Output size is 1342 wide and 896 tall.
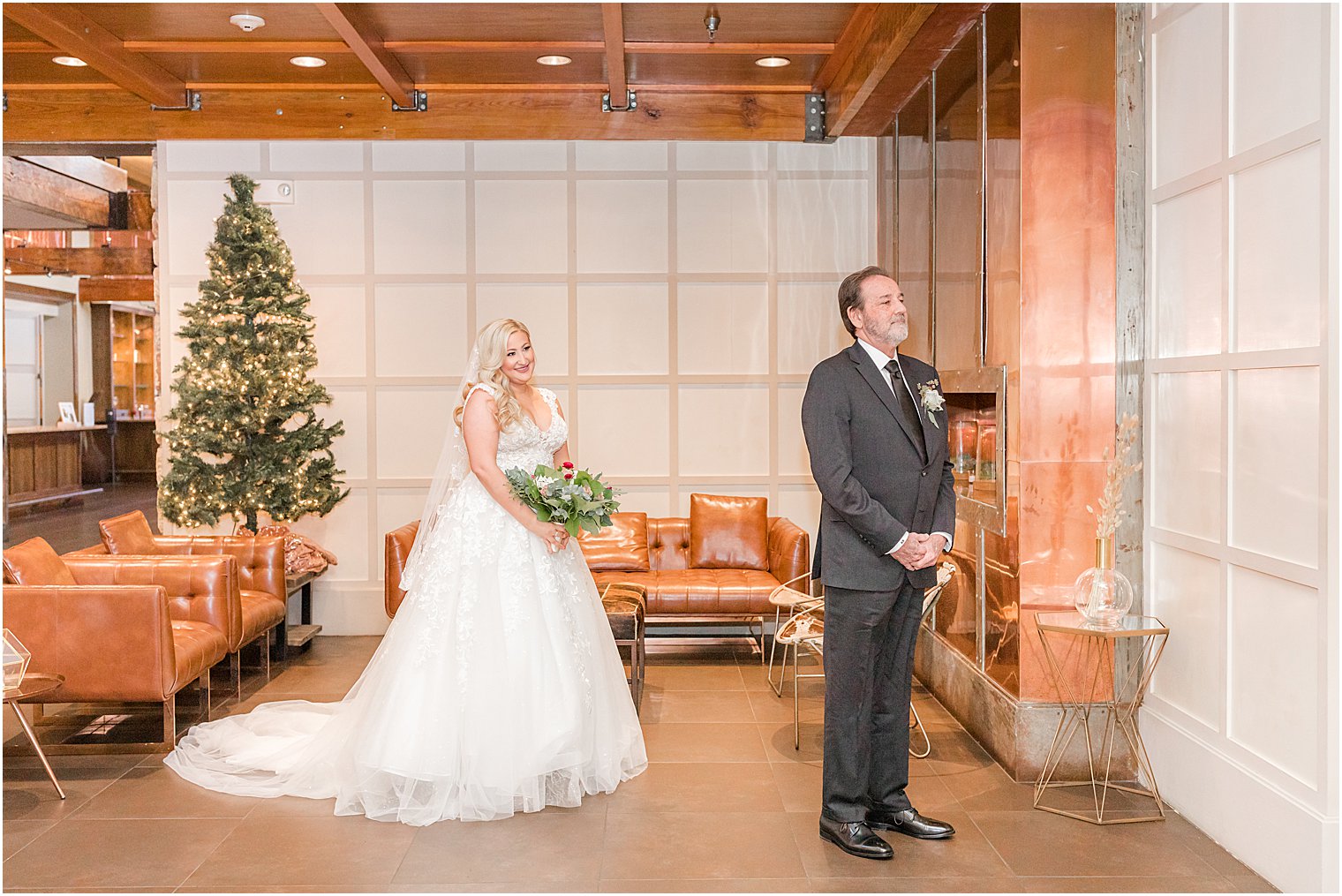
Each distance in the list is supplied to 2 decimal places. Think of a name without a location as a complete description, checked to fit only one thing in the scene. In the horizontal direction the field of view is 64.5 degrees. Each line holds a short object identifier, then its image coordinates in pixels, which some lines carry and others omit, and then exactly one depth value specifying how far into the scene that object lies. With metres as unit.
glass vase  4.21
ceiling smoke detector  5.95
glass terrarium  4.30
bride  4.25
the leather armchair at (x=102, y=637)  4.82
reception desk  14.38
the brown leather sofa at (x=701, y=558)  6.62
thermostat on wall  7.66
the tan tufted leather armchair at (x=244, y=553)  6.18
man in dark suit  3.81
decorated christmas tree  6.88
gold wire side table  4.43
